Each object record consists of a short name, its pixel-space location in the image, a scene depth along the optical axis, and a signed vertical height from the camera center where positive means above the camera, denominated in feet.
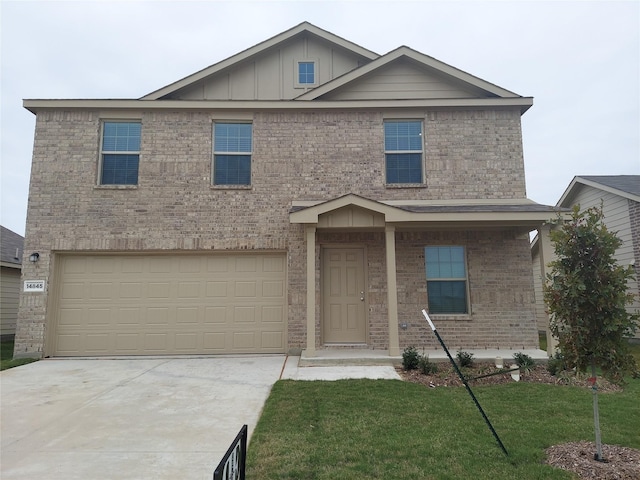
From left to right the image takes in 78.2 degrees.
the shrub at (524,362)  22.66 -4.53
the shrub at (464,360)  23.44 -4.48
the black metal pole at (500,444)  11.92 -4.86
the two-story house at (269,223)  28.19 +4.59
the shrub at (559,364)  12.28 -2.51
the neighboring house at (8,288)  41.24 -0.10
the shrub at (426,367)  22.33 -4.65
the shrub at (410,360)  23.00 -4.40
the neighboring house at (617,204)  38.17 +8.10
